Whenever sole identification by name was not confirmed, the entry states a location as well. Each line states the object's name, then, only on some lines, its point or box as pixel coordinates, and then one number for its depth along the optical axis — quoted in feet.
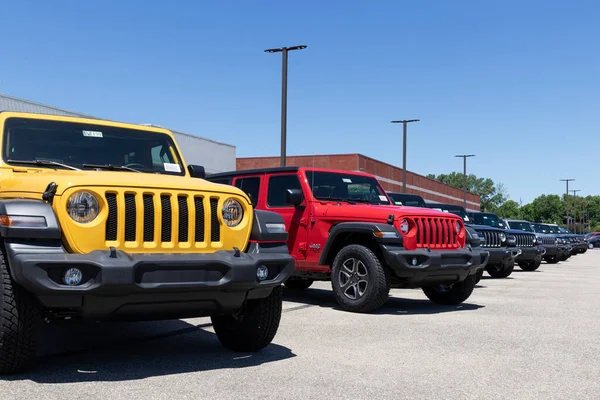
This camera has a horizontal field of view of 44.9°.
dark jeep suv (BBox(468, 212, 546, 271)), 62.59
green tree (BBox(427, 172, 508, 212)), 589.73
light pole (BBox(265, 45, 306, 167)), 67.77
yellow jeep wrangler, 16.15
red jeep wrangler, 30.37
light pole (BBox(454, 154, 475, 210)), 189.87
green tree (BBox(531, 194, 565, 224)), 551.18
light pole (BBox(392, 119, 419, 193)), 121.56
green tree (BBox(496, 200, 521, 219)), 554.46
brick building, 166.64
